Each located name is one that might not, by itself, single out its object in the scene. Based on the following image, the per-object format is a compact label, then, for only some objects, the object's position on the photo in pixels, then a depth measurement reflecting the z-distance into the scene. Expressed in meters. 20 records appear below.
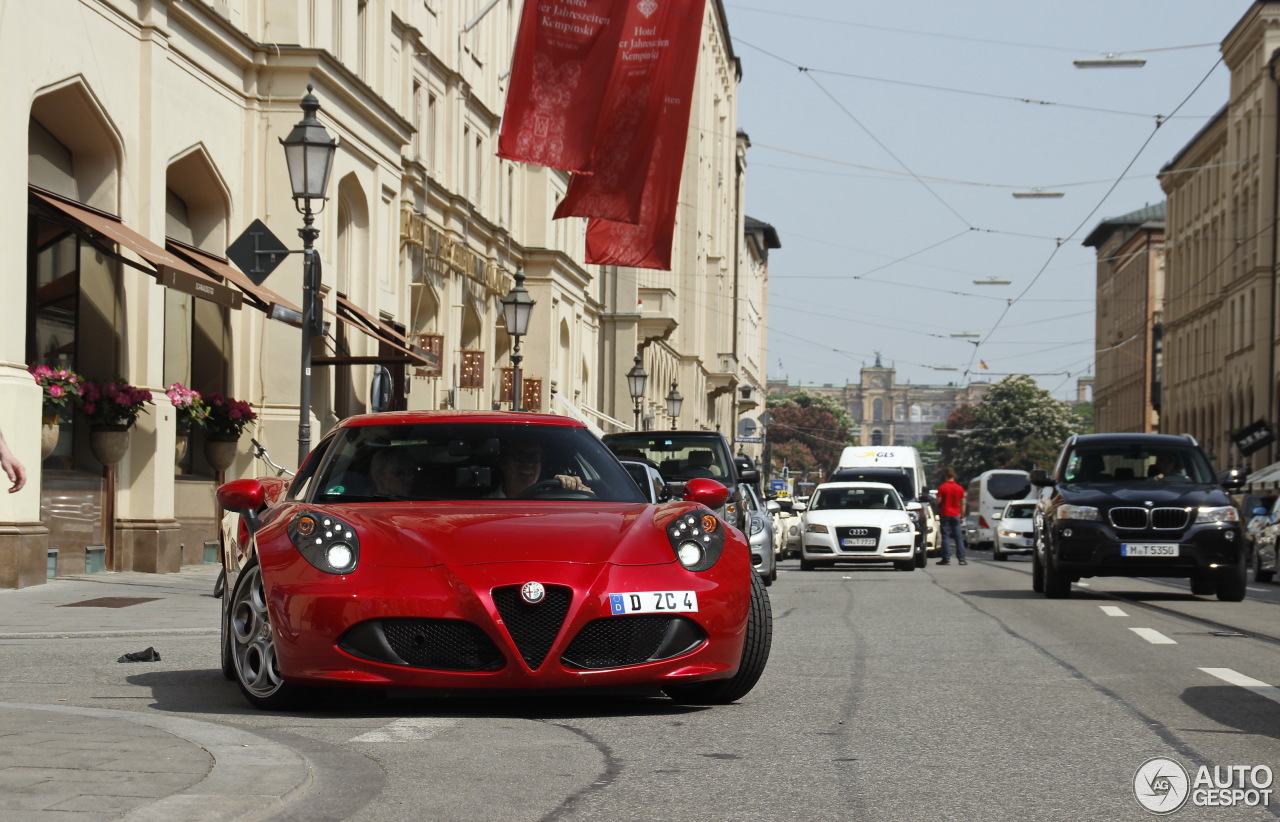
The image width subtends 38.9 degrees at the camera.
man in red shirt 34.66
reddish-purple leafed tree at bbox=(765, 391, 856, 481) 172.00
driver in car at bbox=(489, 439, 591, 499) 8.55
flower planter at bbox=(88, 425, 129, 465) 19.45
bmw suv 18.48
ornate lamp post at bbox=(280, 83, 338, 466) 17.36
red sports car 7.17
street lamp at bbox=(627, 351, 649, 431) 42.03
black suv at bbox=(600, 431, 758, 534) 23.23
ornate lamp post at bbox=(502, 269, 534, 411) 27.61
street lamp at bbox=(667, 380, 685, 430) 51.75
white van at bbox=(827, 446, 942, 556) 44.79
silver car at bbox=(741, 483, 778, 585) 22.84
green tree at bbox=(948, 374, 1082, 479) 145.12
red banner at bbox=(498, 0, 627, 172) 25.25
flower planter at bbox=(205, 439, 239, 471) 23.42
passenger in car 8.41
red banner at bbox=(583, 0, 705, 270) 26.23
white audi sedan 30.34
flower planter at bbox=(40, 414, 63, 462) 17.69
